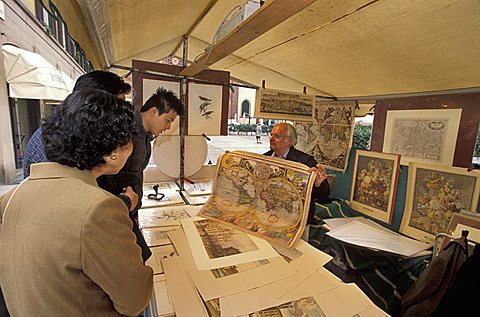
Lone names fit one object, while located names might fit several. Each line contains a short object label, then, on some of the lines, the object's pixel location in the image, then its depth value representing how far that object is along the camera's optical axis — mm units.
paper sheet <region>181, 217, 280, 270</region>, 932
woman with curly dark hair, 505
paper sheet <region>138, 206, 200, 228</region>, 1354
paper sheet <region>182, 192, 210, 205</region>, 1786
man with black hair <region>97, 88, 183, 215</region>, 1270
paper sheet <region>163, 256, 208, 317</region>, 688
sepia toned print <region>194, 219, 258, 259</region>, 998
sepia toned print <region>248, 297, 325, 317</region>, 691
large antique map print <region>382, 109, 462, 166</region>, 1540
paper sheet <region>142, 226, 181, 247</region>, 1125
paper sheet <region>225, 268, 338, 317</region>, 705
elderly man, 1899
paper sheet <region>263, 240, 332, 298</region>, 794
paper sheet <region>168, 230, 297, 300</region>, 773
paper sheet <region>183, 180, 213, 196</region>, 2034
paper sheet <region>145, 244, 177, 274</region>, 914
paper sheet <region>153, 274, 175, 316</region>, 698
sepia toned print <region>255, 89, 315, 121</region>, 2166
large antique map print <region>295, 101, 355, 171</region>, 2336
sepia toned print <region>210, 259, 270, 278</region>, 851
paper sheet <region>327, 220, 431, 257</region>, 1408
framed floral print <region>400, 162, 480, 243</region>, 1394
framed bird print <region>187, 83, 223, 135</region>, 2059
